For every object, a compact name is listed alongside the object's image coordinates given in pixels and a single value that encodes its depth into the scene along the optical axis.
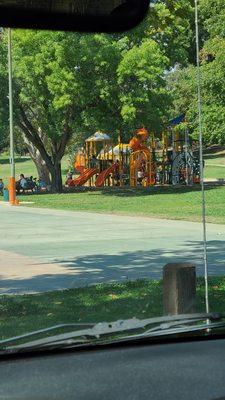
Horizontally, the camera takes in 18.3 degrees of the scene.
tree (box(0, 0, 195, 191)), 33.03
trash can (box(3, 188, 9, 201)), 32.50
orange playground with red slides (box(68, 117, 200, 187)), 41.19
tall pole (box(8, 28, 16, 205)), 28.21
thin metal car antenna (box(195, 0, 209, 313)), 4.81
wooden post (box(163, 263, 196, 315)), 4.76
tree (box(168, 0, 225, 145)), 27.39
